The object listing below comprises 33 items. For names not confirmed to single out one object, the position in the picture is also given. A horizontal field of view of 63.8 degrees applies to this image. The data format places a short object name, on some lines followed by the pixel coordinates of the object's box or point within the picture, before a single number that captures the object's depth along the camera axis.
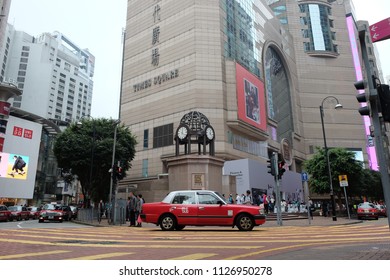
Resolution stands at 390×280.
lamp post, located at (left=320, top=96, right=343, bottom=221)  21.90
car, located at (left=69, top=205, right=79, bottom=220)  28.23
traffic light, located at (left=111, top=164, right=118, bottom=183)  19.66
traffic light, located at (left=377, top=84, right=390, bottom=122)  5.39
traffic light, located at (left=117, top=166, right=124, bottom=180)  19.47
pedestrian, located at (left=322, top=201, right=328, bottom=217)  30.16
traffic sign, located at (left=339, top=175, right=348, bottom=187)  23.42
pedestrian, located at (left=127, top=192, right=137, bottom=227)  17.55
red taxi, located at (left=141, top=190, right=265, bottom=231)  12.42
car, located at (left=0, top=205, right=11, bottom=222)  27.40
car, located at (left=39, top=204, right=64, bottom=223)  24.28
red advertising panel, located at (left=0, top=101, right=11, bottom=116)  57.31
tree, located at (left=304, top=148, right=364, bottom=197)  36.22
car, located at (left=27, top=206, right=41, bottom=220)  35.22
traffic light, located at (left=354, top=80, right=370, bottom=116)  5.70
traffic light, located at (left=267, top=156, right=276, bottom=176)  17.17
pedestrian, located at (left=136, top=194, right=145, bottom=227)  18.00
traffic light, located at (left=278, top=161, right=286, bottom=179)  17.11
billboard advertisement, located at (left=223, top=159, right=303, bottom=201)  34.66
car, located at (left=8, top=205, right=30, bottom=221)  30.21
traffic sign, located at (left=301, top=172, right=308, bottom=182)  20.86
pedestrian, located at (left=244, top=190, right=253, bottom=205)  21.01
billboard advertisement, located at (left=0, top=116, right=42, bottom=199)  56.10
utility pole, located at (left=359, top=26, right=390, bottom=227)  5.27
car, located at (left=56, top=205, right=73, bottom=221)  26.21
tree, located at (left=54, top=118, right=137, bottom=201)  32.56
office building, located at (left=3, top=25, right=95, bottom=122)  107.19
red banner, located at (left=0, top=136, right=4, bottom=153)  54.91
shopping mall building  36.31
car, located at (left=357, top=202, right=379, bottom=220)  25.05
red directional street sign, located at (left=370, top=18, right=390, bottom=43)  5.88
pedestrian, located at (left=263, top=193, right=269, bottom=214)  25.36
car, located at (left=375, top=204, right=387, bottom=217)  30.54
